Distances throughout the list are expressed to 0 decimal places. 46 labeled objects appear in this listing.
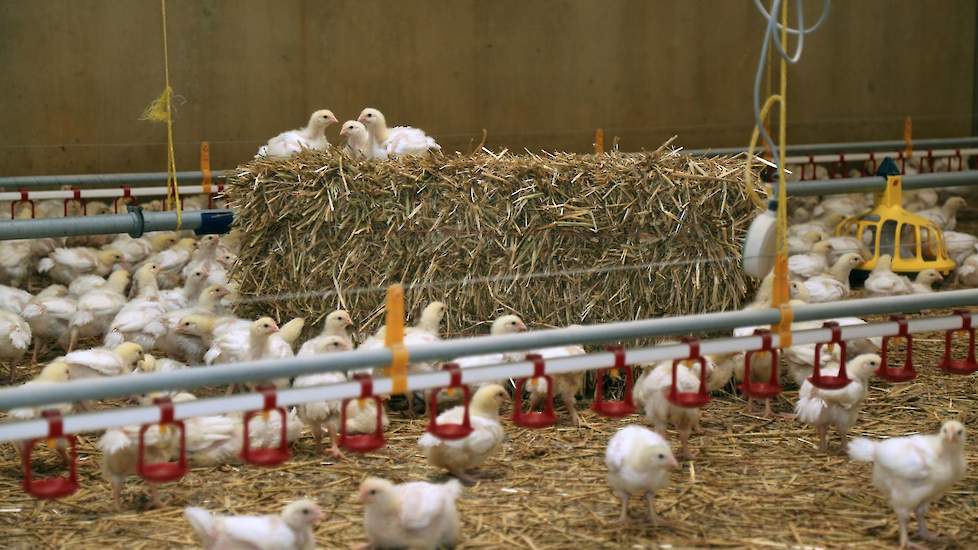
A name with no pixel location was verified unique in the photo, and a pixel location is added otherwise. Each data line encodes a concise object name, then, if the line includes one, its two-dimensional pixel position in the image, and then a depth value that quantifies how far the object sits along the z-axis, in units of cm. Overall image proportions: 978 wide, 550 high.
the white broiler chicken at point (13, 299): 641
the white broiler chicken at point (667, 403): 495
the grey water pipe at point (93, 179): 742
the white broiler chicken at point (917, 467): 404
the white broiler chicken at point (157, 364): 540
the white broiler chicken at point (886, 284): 698
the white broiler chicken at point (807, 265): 721
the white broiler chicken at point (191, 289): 671
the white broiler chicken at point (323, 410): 503
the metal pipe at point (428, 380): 332
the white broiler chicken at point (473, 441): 466
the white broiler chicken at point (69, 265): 762
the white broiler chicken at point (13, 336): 577
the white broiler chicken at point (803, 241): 784
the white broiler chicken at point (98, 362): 512
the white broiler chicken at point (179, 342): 602
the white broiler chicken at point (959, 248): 823
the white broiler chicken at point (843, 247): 774
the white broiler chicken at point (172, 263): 744
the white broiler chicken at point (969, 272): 782
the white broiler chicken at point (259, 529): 373
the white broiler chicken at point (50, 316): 636
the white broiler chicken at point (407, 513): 392
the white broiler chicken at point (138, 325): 602
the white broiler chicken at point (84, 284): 703
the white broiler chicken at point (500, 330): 526
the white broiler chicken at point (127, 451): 433
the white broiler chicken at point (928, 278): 739
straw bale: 579
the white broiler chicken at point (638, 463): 415
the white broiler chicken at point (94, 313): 634
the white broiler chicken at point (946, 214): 895
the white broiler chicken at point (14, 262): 757
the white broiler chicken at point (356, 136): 660
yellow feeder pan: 797
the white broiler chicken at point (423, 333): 524
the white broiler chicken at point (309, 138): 684
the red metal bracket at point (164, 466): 340
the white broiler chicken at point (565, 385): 532
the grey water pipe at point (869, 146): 997
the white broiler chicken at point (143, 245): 805
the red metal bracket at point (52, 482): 329
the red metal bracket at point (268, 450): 350
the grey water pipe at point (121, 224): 588
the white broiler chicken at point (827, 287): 669
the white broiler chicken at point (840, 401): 491
